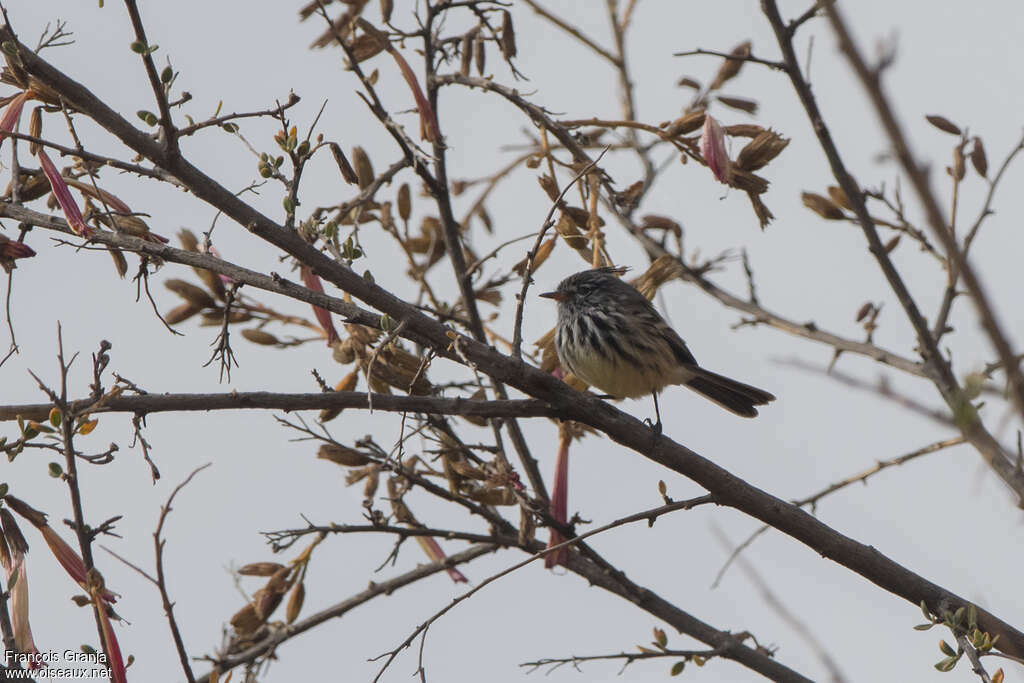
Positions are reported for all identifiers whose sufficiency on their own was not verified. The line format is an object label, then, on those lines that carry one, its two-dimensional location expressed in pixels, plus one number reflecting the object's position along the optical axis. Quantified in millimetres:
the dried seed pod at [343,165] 7234
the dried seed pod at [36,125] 6818
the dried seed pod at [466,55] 9398
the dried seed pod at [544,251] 8641
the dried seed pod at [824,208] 9102
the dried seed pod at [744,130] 8125
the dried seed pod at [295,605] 8906
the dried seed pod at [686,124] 8117
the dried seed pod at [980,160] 8469
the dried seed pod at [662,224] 9492
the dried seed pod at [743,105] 9273
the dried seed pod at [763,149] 7969
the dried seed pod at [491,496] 8516
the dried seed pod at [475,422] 8212
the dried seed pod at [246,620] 8906
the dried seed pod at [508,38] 8977
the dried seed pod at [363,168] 9727
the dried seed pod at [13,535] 6043
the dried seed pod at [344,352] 8586
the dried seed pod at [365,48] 8320
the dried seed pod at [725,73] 9812
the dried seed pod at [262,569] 8836
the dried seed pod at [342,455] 8125
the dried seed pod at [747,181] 7984
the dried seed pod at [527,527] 8312
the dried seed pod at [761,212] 8000
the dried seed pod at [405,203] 9950
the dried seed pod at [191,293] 9055
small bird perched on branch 12164
